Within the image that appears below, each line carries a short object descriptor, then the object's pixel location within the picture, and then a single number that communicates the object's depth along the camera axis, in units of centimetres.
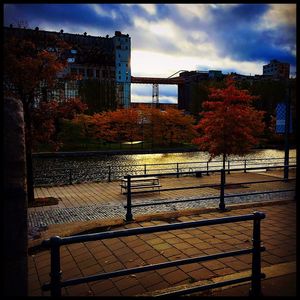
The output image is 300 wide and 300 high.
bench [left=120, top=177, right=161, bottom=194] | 1478
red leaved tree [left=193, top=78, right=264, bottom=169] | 2006
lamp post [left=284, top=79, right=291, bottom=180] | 1458
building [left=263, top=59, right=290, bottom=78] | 14658
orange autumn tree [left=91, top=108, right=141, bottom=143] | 5275
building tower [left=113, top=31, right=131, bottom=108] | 10694
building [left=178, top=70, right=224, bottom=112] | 10950
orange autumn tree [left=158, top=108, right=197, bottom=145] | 5322
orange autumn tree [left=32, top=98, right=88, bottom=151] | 1354
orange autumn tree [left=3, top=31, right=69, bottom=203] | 1249
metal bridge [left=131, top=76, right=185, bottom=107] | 11375
